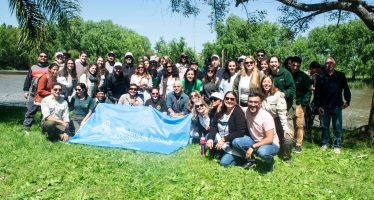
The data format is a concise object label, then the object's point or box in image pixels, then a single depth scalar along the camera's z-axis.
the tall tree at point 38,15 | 8.19
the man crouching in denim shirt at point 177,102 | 9.46
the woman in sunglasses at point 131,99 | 9.75
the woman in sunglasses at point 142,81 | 10.26
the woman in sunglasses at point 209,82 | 9.36
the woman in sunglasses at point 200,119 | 8.77
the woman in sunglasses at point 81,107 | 9.57
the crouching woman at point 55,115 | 8.76
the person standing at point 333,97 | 8.77
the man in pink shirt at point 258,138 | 6.71
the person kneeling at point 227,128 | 7.09
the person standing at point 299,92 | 8.47
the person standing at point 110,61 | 11.04
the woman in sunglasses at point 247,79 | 7.81
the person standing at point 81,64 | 11.30
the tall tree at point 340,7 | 9.53
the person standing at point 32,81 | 9.78
